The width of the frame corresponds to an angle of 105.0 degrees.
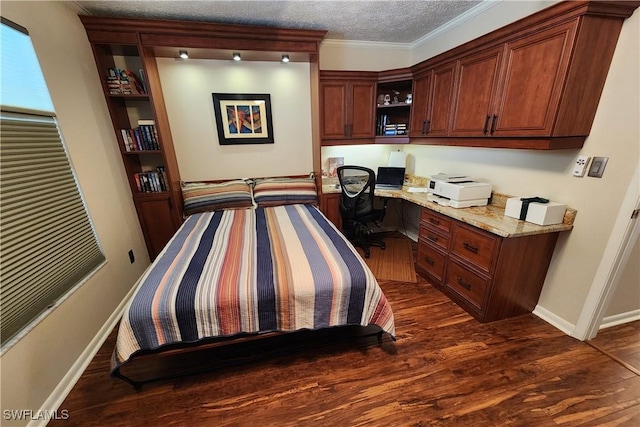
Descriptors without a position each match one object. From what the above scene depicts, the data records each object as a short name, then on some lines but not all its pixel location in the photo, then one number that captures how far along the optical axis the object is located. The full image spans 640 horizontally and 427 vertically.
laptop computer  3.26
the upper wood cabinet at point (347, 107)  3.04
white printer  2.22
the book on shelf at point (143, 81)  2.42
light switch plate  1.60
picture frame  2.94
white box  1.76
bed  1.37
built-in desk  1.81
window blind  1.31
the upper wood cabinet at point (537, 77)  1.46
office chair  2.81
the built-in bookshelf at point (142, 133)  2.37
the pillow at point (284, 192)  2.99
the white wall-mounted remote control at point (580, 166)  1.68
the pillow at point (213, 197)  2.83
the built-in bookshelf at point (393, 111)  3.14
